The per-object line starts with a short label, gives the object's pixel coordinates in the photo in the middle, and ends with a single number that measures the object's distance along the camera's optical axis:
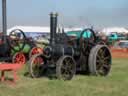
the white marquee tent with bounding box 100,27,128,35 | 74.40
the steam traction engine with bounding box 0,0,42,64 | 16.78
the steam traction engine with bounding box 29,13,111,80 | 11.79
